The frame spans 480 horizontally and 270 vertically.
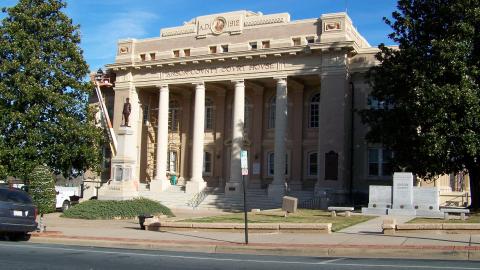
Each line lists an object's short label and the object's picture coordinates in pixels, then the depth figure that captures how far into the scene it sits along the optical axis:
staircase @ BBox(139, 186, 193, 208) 42.84
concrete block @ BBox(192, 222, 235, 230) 20.11
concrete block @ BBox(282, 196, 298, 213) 28.94
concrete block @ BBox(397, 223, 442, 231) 18.03
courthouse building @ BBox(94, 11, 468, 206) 40.66
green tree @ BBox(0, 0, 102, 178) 35.22
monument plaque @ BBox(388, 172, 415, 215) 27.88
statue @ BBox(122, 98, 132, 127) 31.97
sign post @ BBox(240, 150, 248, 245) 17.05
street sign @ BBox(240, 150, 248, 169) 17.05
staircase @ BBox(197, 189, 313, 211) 39.92
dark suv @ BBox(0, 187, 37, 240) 17.38
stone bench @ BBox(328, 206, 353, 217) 26.80
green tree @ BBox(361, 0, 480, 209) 27.31
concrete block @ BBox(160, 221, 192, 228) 20.88
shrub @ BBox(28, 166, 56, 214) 23.67
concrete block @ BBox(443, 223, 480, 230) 17.78
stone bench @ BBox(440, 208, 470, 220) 24.13
